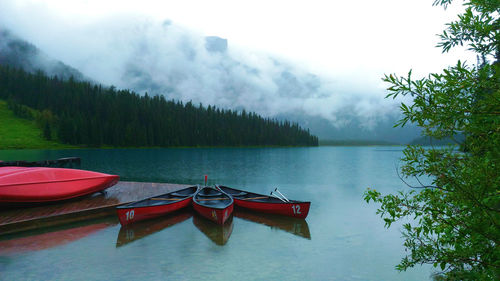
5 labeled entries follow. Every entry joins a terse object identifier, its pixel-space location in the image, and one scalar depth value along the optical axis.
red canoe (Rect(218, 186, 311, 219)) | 18.02
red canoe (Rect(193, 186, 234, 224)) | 16.01
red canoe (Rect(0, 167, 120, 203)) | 14.89
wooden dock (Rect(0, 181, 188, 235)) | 13.84
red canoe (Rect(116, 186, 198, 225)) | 15.47
